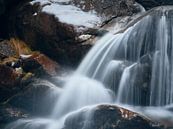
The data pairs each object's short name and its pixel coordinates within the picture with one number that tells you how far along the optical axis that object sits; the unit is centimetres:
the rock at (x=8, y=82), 1463
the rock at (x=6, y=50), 1546
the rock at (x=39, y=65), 1464
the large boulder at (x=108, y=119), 1145
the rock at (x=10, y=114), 1427
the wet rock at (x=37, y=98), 1393
